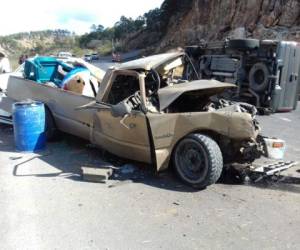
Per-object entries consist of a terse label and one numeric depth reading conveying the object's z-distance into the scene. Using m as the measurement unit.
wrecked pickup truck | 3.98
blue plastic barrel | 5.24
